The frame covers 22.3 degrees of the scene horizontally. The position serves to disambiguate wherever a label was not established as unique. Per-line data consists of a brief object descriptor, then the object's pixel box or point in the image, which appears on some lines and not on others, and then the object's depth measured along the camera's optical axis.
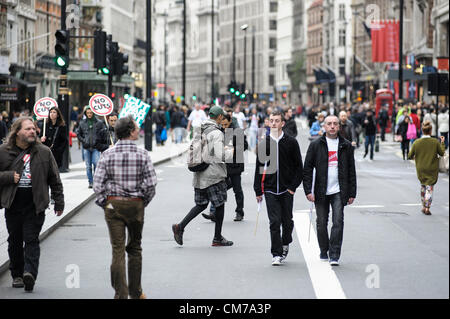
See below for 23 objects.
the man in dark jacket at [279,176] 12.12
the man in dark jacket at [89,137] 21.75
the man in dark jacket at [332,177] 12.05
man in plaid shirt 9.36
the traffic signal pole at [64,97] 26.39
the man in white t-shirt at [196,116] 43.59
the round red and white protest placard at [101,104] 23.78
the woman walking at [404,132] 36.00
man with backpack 13.48
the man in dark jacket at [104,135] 21.28
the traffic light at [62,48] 25.36
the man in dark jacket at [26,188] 10.38
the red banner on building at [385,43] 62.16
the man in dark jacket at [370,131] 35.44
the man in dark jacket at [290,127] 25.05
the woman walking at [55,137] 19.48
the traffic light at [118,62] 29.61
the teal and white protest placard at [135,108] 24.78
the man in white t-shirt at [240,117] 35.72
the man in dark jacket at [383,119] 50.44
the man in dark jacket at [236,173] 16.83
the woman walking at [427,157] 18.08
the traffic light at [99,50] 27.83
